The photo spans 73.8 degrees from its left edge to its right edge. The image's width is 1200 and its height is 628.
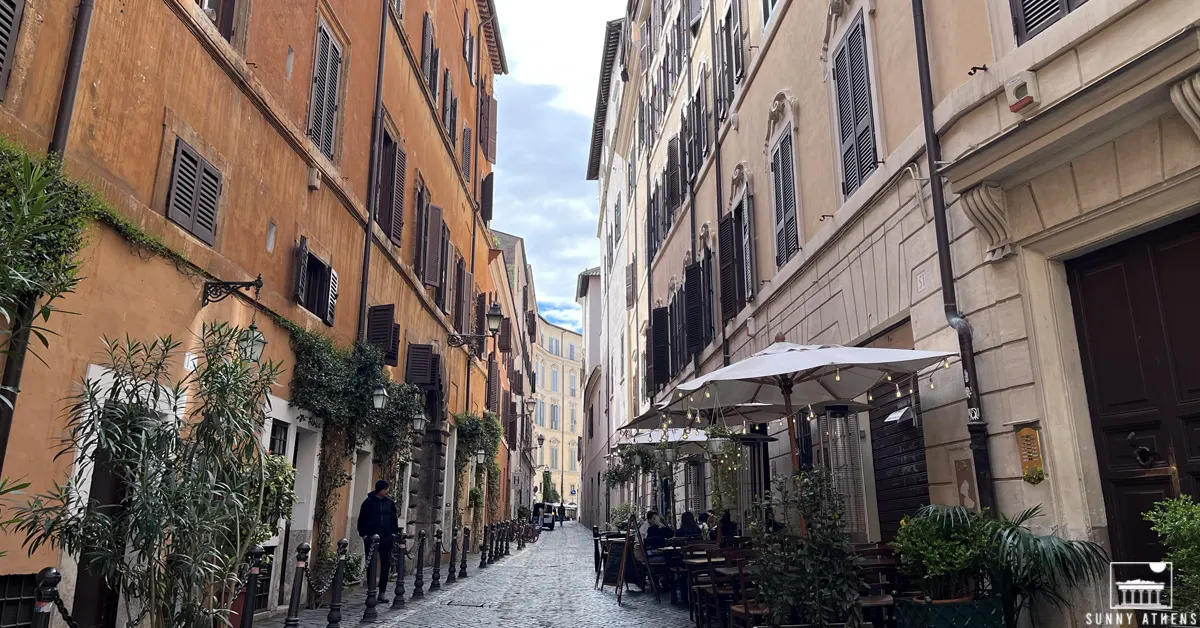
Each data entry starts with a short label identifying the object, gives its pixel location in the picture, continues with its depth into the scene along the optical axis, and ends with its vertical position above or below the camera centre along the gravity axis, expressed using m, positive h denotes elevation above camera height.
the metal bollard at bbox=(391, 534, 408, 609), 10.22 -0.91
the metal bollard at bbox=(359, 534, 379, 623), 8.94 -0.90
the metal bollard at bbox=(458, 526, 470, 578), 14.94 -0.71
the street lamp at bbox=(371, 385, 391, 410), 11.36 +1.57
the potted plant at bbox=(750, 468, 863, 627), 5.90 -0.41
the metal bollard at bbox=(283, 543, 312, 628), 7.44 -0.70
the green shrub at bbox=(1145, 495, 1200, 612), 4.29 -0.17
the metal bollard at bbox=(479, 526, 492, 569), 17.77 -0.94
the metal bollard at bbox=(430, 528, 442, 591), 12.57 -0.88
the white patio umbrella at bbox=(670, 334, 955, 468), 6.47 +1.21
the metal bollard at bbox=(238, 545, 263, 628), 5.99 -0.61
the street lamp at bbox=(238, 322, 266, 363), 6.23 +1.32
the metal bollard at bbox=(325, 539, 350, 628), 7.67 -0.85
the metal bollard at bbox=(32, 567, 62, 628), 4.30 -0.44
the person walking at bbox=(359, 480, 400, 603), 11.34 -0.13
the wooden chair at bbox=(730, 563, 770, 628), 6.48 -0.78
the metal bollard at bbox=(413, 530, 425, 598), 11.13 -1.02
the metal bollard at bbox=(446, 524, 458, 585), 13.85 -0.90
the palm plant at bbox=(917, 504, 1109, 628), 5.32 -0.34
